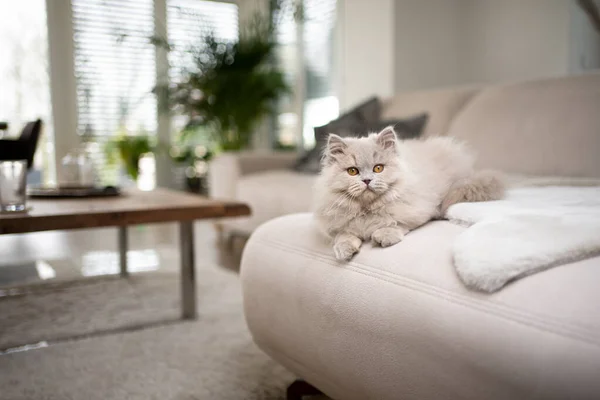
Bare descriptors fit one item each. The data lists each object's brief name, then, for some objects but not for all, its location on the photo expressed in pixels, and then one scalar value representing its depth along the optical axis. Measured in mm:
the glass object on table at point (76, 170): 2260
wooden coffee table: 1462
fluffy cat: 960
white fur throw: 712
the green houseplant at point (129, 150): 4844
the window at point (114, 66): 4910
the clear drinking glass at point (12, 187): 1587
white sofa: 624
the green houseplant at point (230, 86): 4457
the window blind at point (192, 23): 5090
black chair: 1779
